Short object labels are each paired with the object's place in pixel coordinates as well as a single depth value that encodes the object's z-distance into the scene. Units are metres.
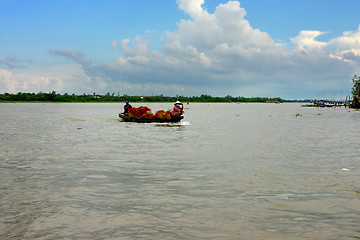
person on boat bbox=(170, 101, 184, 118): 34.03
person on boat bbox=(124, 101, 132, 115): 37.17
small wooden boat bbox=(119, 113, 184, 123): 34.20
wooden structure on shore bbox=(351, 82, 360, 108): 85.56
